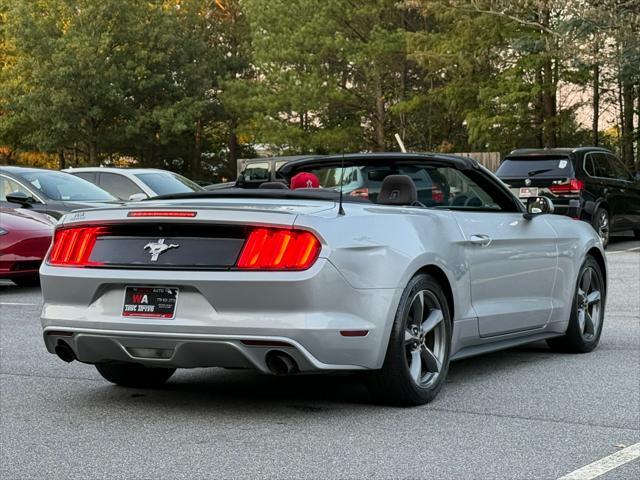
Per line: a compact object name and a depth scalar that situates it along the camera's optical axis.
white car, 18.75
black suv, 19.56
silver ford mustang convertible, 5.84
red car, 13.70
